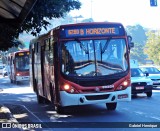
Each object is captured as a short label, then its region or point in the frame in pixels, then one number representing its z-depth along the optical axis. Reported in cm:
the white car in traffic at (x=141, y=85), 1969
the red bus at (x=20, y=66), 3734
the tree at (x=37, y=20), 1398
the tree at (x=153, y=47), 6100
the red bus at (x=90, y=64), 1267
